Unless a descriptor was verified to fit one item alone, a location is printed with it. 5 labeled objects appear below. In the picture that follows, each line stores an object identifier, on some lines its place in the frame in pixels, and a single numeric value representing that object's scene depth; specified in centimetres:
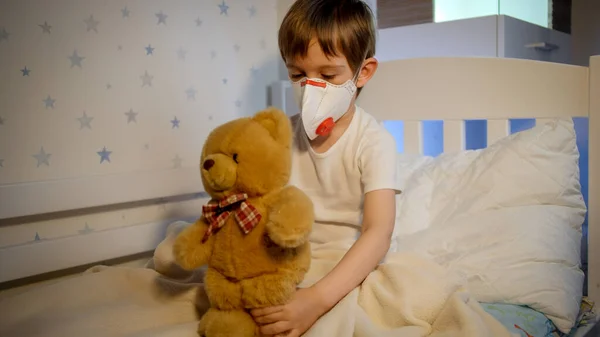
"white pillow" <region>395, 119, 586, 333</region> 117
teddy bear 87
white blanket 94
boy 103
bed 114
